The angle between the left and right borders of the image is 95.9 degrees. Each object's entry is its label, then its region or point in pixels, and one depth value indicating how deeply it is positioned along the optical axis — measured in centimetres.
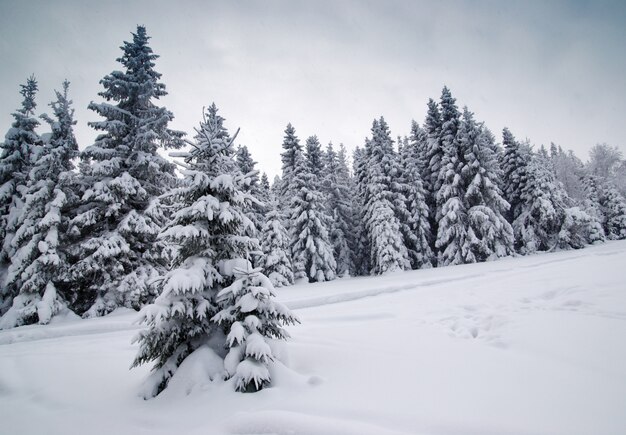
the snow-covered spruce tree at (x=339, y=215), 2962
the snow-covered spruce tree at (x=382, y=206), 2417
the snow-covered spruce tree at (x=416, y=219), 2628
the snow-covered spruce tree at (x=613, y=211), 3475
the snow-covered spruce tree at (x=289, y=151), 2737
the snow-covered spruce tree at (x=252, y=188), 2533
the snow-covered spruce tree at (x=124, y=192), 1248
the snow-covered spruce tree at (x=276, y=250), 2147
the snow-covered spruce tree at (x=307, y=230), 2469
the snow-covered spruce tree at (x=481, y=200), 2220
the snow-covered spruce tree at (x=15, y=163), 1497
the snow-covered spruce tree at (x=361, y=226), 2983
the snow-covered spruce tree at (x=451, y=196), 2305
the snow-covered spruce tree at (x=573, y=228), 2380
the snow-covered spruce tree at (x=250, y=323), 364
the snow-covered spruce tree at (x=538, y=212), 2444
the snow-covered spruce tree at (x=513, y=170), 2656
